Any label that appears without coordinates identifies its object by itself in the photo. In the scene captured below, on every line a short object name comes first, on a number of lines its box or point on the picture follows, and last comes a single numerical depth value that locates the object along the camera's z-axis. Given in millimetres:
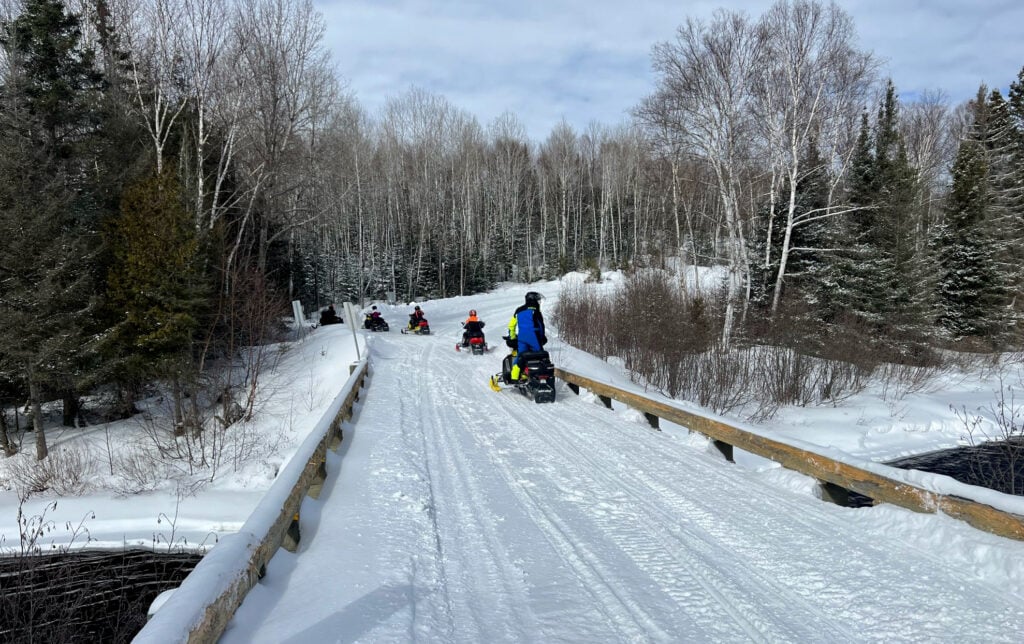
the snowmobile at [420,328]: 25516
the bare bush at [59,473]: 12203
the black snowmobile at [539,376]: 9805
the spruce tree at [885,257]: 18797
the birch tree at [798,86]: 18344
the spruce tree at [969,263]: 22422
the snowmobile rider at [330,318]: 28859
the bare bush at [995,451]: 7891
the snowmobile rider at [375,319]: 26203
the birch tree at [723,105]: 18375
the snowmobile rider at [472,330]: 18562
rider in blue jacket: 10273
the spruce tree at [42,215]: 14422
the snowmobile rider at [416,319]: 25625
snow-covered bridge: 2910
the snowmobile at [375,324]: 26078
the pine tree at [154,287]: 15297
